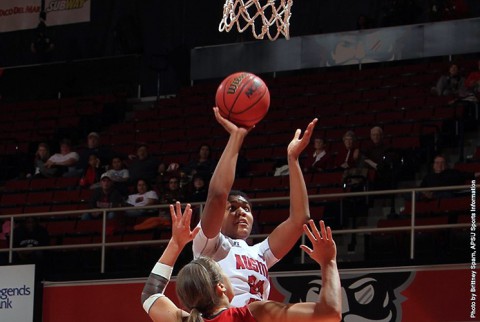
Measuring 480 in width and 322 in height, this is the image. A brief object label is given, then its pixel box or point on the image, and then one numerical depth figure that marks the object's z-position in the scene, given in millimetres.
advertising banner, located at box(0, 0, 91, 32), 18172
